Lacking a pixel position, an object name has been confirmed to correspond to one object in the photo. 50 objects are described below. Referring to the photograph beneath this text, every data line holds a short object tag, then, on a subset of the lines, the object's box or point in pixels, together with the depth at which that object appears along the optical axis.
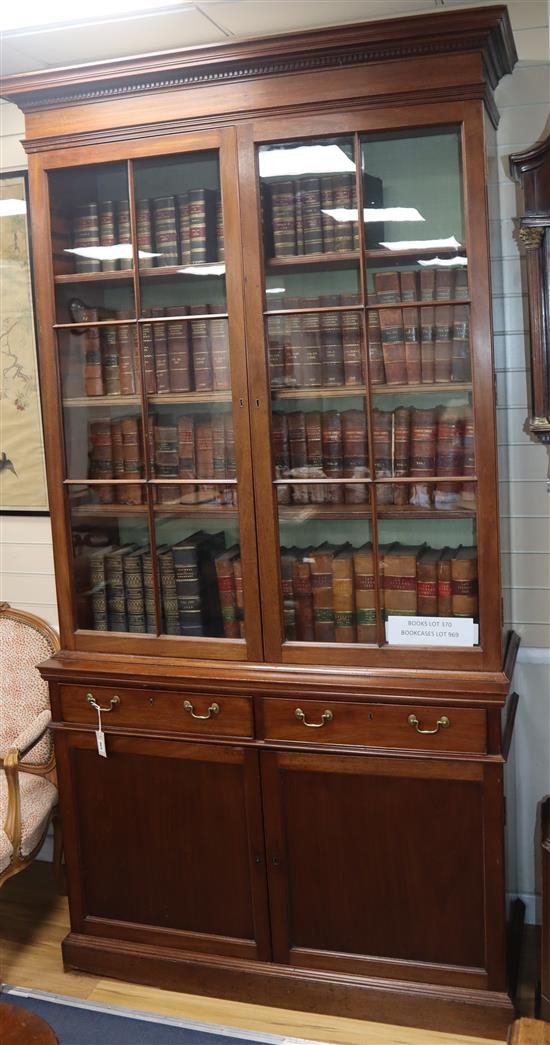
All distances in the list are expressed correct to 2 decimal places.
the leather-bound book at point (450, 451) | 2.50
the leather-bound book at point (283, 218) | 2.56
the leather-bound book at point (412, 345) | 2.50
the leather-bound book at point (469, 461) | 2.48
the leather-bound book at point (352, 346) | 2.54
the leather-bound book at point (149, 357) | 2.73
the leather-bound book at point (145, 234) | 2.68
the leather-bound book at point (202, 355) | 2.68
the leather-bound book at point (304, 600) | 2.69
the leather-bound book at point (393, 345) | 2.51
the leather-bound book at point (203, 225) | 2.62
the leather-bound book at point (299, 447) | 2.63
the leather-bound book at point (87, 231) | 2.74
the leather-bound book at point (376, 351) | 2.52
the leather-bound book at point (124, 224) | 2.70
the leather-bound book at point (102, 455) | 2.82
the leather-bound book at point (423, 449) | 2.54
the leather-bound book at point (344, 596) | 2.65
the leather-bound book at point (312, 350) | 2.58
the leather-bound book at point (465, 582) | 2.53
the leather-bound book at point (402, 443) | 2.56
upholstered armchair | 2.86
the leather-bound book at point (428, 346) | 2.48
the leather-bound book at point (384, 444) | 2.56
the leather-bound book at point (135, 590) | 2.85
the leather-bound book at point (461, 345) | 2.44
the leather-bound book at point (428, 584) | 2.58
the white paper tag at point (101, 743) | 2.83
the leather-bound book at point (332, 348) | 2.56
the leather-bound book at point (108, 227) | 2.72
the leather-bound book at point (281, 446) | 2.63
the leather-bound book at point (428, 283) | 2.47
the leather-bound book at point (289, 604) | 2.69
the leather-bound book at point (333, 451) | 2.60
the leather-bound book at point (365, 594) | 2.63
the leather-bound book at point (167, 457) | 2.76
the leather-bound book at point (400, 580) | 2.60
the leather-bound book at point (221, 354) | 2.65
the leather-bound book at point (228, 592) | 2.75
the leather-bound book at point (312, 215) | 2.53
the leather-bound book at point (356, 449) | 2.58
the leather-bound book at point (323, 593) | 2.67
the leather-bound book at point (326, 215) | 2.52
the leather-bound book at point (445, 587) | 2.57
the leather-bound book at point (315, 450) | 2.62
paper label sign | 2.54
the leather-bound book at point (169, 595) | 2.81
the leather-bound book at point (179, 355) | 2.70
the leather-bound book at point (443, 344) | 2.46
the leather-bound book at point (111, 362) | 2.78
